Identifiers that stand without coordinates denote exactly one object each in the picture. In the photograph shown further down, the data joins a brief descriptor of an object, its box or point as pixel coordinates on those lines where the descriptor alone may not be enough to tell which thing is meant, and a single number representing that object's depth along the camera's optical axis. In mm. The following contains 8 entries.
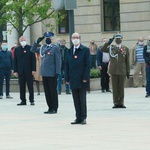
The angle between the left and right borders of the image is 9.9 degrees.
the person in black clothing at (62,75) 27938
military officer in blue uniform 20531
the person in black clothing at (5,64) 27625
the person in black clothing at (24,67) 23516
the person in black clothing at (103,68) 28438
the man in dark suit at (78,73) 17719
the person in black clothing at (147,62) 25203
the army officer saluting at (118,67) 21719
